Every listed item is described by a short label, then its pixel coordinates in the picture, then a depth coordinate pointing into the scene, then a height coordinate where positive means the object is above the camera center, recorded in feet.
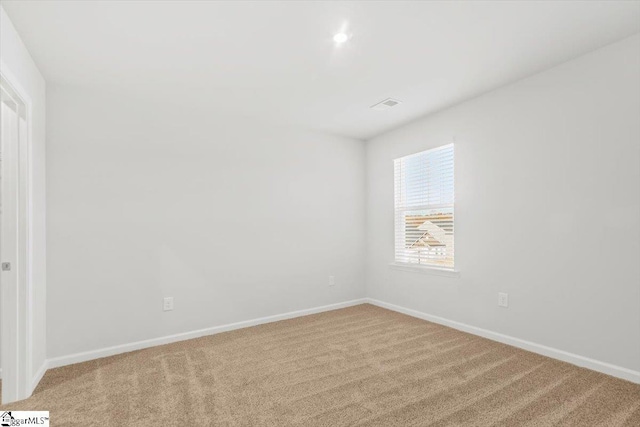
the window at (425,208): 11.73 +0.20
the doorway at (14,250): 6.88 -0.76
